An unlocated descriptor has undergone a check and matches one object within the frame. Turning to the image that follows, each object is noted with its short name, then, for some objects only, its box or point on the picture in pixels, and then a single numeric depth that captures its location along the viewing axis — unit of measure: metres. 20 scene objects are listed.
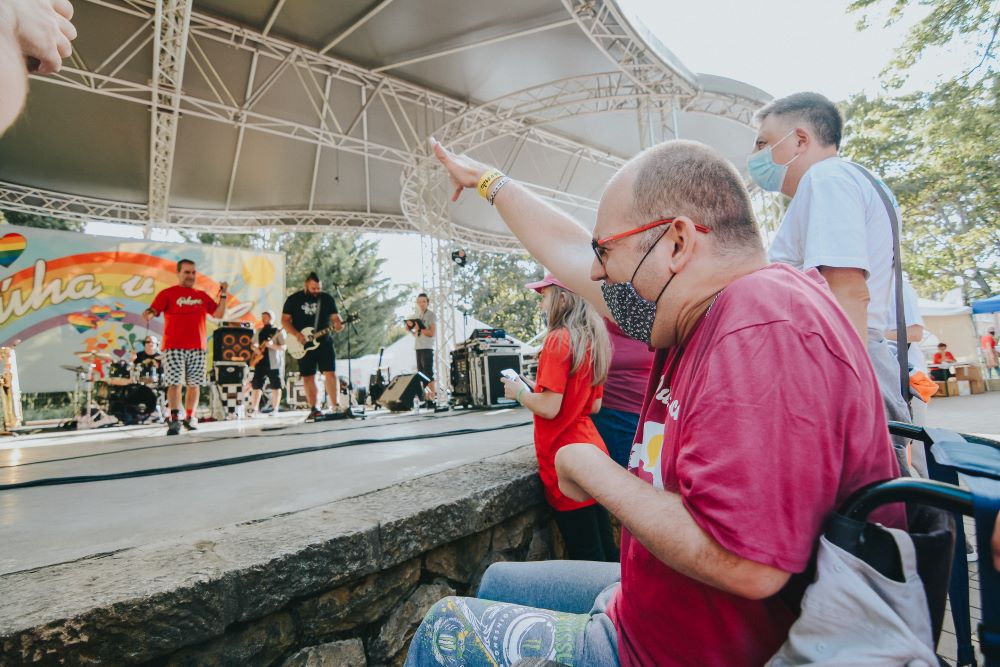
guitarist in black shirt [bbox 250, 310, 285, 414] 10.06
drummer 9.78
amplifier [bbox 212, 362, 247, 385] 10.43
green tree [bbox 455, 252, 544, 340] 34.72
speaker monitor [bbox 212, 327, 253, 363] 10.50
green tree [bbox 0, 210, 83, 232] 20.16
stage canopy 8.00
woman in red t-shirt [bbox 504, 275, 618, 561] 2.19
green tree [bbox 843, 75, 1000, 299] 9.20
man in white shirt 1.73
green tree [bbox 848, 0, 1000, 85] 8.10
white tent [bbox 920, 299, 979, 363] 14.40
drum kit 9.54
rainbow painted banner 9.16
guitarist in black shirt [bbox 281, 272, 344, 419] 6.88
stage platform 1.61
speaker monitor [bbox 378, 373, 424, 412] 9.01
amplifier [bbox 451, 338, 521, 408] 8.23
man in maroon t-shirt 0.68
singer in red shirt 5.82
